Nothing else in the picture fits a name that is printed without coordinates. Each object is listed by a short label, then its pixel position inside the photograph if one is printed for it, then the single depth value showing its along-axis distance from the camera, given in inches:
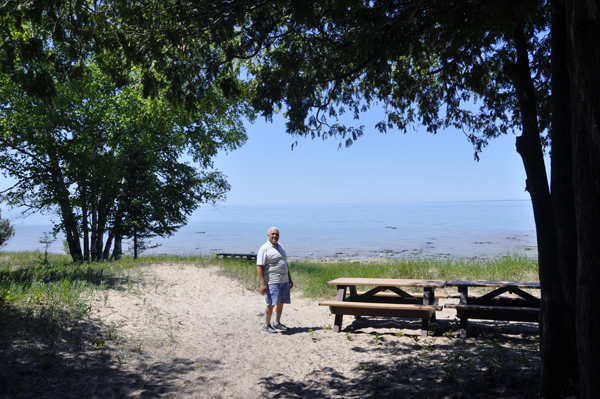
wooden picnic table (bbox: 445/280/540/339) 264.2
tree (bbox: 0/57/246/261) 680.4
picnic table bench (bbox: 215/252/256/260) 694.6
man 308.8
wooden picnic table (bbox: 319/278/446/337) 288.2
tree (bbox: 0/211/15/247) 976.9
